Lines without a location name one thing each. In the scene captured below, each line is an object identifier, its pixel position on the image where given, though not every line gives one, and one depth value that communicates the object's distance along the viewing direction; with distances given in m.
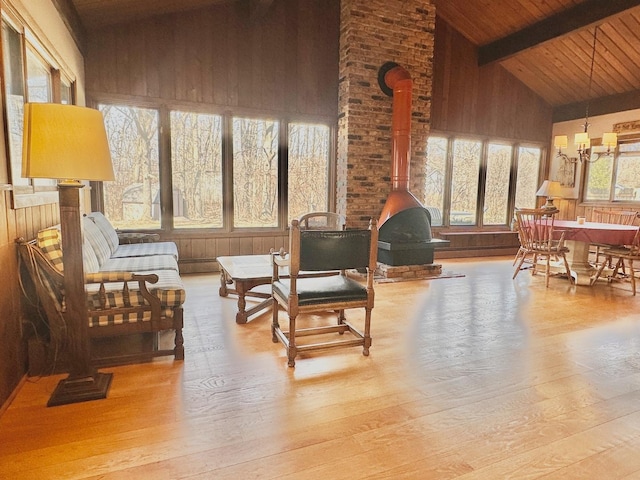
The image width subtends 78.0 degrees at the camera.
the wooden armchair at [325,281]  2.49
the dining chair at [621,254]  4.37
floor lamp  1.78
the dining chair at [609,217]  5.21
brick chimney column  5.25
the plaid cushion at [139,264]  3.19
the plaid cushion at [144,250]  3.88
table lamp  5.60
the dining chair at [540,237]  4.75
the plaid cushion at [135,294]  2.50
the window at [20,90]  2.26
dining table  4.37
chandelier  4.76
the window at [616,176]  6.29
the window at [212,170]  4.90
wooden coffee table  3.31
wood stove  5.08
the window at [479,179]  6.67
